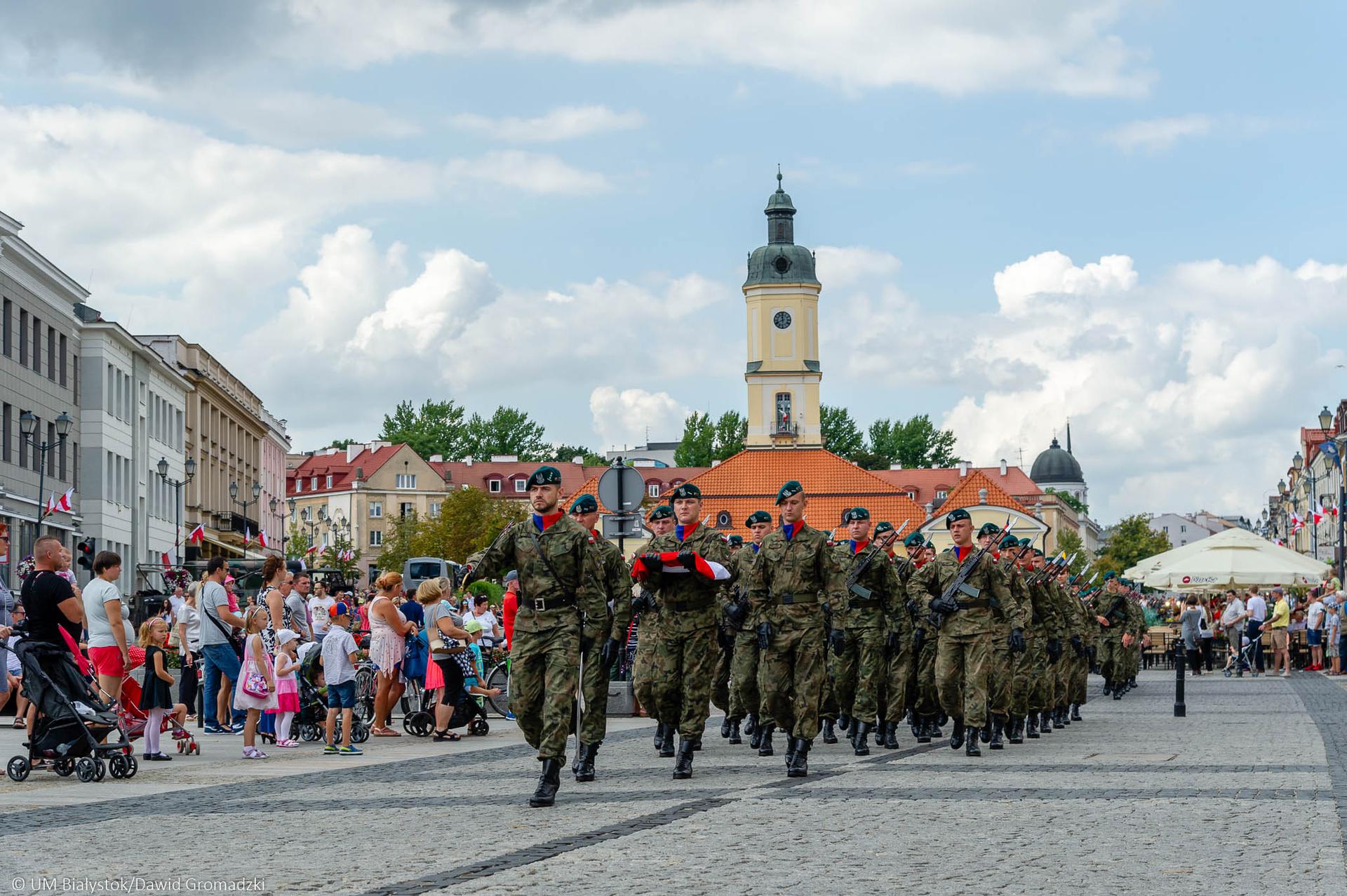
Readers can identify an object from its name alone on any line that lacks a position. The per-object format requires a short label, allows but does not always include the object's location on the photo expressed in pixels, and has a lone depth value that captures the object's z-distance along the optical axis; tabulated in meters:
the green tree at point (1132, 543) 136.88
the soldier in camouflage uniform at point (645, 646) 14.91
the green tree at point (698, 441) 145.88
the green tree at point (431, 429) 150.50
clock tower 133.00
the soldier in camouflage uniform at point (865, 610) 16.92
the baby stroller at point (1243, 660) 41.46
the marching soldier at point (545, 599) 12.26
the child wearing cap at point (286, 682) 18.00
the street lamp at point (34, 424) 43.96
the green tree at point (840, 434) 148.62
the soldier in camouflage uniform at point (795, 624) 13.78
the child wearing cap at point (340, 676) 17.05
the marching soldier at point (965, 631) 16.42
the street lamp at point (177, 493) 55.96
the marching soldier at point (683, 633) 14.56
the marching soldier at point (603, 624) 12.52
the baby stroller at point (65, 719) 14.22
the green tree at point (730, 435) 144.50
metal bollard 22.41
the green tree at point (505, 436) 154.38
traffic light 22.30
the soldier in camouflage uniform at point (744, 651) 14.66
